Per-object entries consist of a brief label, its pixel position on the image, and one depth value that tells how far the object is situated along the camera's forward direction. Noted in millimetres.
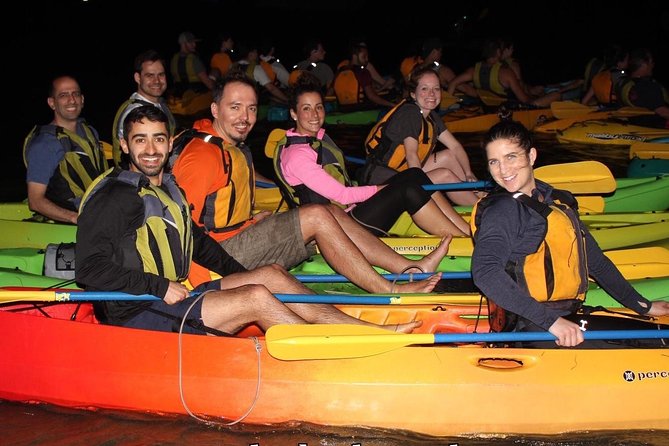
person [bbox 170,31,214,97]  13992
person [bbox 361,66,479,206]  6059
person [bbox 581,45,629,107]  11328
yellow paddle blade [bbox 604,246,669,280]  5133
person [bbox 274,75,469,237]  5168
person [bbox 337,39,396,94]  13431
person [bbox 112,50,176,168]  6398
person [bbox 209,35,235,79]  14422
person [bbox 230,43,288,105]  13375
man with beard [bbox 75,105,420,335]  3682
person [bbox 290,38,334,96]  12845
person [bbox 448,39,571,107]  12256
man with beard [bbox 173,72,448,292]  4621
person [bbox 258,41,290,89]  14086
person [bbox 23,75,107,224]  5660
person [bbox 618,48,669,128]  10164
